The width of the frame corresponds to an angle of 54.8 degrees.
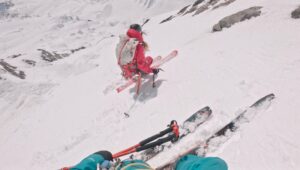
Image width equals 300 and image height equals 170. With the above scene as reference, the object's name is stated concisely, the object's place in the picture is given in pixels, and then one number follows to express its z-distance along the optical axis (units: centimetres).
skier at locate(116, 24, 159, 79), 779
